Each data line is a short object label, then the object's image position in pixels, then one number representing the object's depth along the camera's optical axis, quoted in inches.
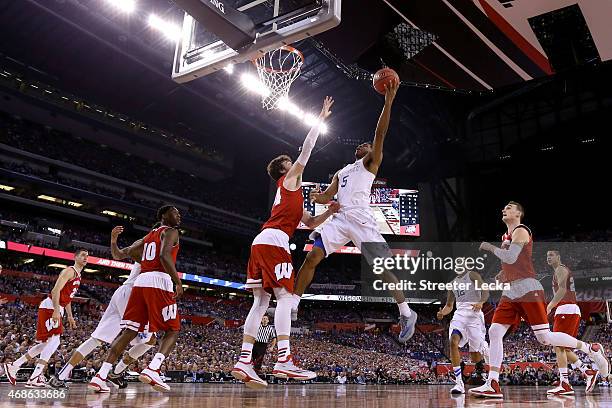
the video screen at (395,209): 1051.3
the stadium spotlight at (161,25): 608.3
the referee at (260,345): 481.6
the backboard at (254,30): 213.8
